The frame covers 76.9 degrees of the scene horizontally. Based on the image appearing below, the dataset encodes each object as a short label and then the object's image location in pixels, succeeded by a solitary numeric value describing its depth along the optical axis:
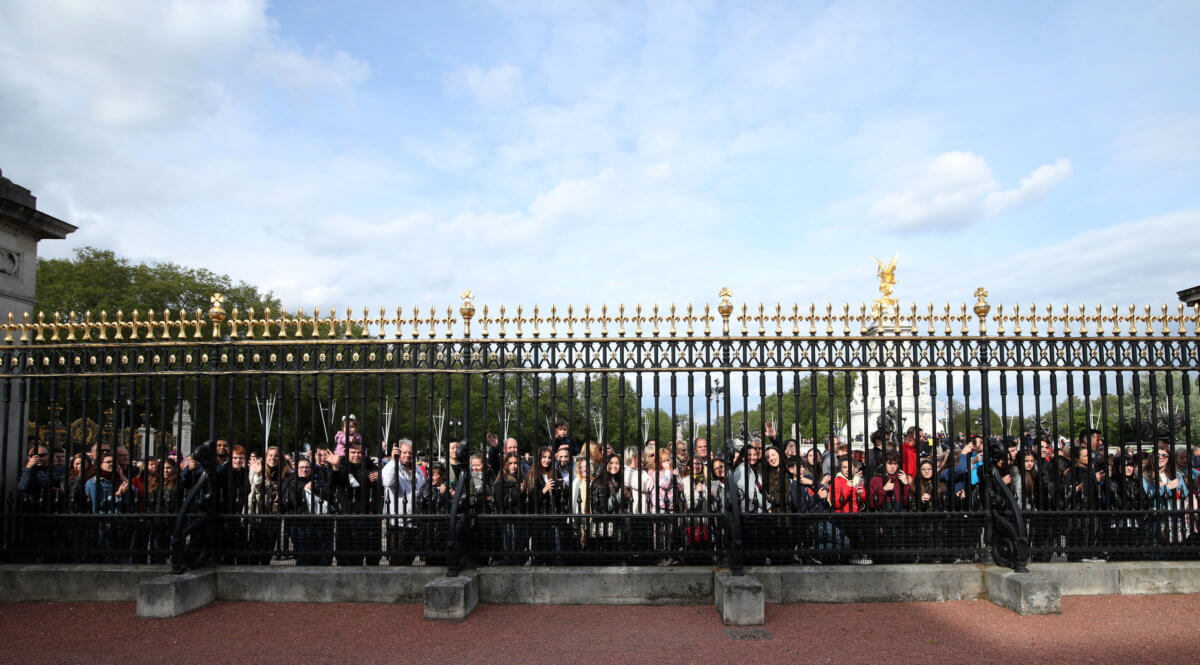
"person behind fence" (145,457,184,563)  7.69
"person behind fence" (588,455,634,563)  7.38
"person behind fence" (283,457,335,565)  7.55
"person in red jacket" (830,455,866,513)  7.41
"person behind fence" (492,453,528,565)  7.41
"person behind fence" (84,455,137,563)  7.69
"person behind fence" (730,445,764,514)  7.29
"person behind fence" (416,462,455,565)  7.54
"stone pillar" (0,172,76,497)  8.27
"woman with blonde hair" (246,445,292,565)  7.59
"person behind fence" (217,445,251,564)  7.66
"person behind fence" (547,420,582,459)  7.37
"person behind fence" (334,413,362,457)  7.53
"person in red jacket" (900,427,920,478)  9.59
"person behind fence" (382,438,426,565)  7.49
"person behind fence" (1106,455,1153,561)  7.52
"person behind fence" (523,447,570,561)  7.45
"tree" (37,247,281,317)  29.17
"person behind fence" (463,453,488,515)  7.54
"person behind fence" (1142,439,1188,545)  7.69
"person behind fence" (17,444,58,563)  7.76
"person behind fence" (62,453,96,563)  7.74
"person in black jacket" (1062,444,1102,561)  7.49
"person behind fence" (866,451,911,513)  7.48
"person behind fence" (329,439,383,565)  7.52
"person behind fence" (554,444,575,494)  7.42
